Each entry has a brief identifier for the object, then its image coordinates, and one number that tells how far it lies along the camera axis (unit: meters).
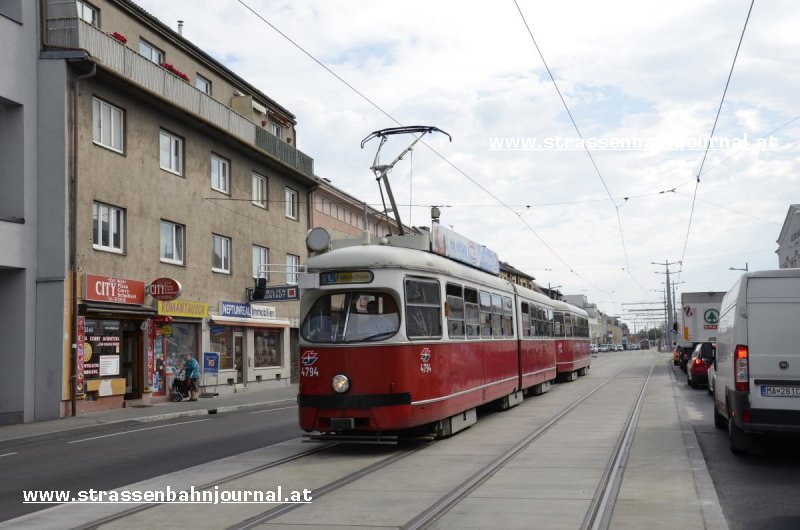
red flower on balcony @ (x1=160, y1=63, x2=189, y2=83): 26.01
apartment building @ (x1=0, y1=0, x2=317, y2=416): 20.39
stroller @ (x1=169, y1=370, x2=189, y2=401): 24.88
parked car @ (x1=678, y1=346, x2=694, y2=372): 33.70
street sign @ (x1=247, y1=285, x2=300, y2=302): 29.33
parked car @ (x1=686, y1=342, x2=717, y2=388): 25.06
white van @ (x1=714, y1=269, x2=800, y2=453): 9.76
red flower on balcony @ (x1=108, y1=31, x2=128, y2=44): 23.45
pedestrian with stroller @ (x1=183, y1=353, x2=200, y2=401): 25.02
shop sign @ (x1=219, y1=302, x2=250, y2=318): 28.45
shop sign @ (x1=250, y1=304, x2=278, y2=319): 31.03
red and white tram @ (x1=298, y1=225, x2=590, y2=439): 11.48
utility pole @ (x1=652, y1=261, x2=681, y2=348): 76.89
